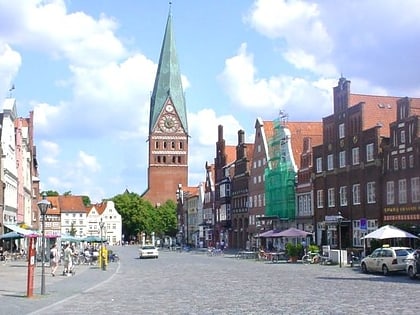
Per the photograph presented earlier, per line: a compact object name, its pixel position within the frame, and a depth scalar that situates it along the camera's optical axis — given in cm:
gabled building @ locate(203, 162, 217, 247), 12378
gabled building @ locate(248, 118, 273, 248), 9450
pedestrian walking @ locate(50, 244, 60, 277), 4321
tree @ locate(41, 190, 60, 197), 17990
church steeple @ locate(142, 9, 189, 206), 17325
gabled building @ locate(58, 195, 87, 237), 17138
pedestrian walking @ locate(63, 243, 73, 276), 4288
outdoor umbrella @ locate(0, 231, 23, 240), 5455
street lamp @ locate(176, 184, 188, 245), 15512
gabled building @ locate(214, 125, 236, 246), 11338
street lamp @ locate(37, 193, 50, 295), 2828
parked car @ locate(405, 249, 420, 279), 3497
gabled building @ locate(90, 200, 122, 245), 17325
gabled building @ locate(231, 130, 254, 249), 10419
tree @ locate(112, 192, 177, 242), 16288
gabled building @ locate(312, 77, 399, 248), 6181
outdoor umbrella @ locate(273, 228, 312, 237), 6438
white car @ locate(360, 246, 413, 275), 3950
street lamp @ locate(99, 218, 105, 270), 4994
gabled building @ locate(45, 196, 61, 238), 15088
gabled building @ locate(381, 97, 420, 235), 5531
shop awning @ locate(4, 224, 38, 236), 5639
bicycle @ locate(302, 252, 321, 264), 5600
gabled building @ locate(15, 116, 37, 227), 7935
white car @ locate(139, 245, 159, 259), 7469
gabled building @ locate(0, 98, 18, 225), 6643
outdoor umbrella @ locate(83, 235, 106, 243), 6560
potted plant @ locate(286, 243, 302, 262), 6022
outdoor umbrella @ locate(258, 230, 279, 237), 6690
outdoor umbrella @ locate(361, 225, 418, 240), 4741
